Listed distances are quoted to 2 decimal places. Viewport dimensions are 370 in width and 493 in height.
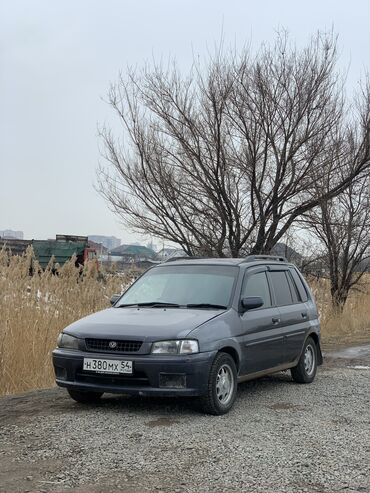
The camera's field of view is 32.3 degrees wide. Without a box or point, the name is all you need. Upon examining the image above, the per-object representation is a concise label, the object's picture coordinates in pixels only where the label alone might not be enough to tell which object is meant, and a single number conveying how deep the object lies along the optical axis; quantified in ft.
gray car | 20.40
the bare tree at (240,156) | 40.88
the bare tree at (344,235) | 49.14
